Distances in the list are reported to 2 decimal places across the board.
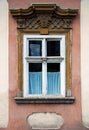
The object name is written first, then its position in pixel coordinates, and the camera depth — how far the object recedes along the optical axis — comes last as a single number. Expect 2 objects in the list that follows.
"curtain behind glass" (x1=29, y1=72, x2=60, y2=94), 8.41
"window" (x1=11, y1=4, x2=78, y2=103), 8.30
